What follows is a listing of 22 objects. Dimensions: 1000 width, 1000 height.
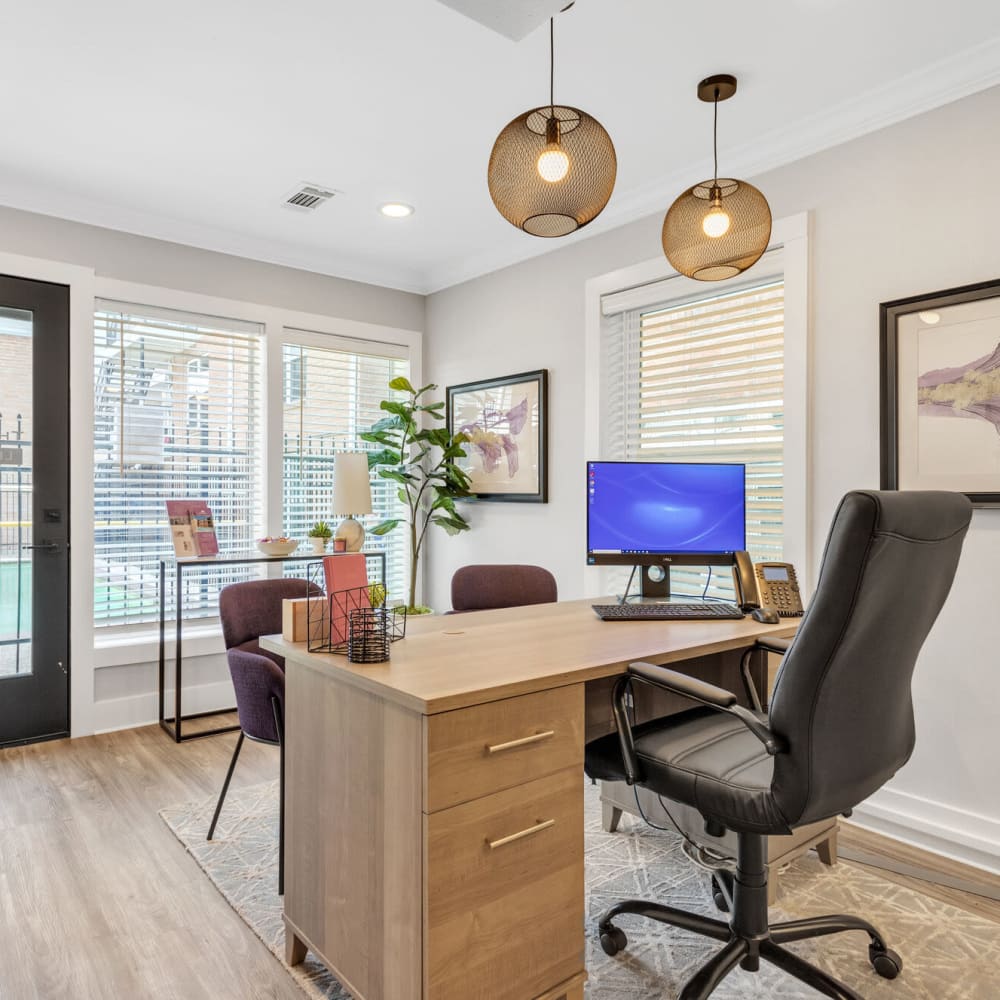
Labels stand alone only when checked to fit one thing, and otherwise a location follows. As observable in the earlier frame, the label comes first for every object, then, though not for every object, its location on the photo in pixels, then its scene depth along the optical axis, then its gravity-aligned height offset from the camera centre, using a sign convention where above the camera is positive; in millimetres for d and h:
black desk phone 2264 -253
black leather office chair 1365 -433
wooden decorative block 1814 -279
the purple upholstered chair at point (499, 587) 3355 -372
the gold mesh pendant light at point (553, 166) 1693 +807
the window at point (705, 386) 3041 +549
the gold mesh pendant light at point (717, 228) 2234 +863
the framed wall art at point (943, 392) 2365 +386
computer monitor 2518 -25
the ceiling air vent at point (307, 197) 3430 +1489
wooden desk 1367 -631
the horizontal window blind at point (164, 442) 3719 +350
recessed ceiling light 3621 +1494
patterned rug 1774 -1160
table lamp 3988 +86
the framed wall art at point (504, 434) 4008 +419
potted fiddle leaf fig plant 4293 +267
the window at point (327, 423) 4348 +517
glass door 3404 -15
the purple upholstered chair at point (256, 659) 2275 -500
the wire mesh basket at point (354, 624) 1641 -281
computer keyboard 2209 -325
